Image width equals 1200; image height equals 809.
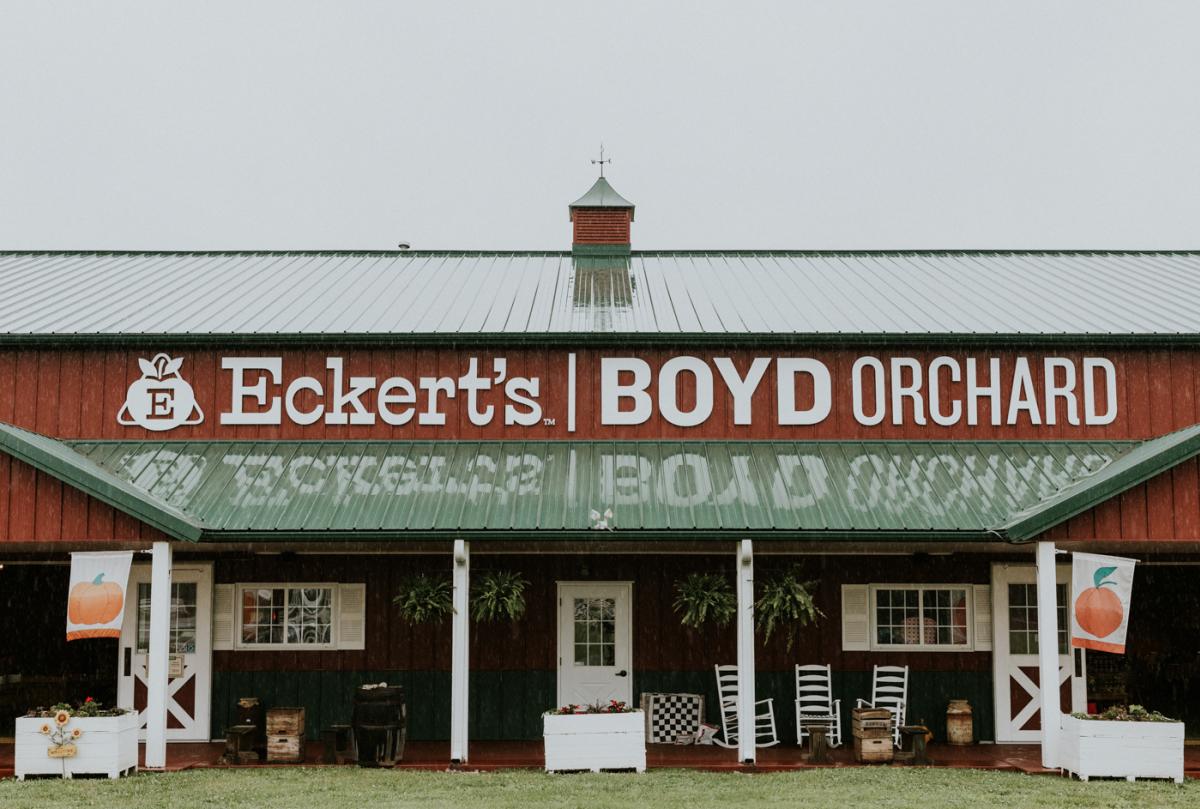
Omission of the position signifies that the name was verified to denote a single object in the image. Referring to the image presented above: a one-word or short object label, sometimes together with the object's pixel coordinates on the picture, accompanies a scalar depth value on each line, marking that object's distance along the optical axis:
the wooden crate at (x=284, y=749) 15.50
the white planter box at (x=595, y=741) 14.44
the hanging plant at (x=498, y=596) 15.38
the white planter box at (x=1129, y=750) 13.87
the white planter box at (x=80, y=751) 14.05
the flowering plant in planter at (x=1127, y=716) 14.08
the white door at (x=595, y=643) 17.22
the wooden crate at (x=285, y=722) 15.52
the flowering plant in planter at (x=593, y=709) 14.58
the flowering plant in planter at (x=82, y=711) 14.20
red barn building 16.83
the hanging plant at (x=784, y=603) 15.20
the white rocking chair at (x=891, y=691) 16.77
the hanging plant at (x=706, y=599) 15.48
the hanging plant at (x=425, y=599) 15.30
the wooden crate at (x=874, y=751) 15.23
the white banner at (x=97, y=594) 14.31
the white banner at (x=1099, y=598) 14.20
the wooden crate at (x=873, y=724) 15.27
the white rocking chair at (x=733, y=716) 16.78
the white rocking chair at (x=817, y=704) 16.72
